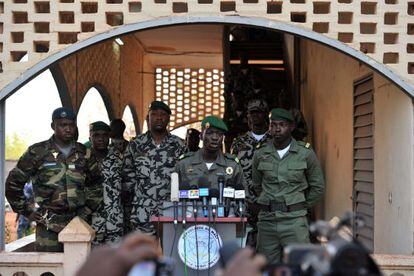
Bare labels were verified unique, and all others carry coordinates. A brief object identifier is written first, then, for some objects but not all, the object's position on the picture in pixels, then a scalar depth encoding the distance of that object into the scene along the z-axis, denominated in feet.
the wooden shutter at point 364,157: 25.46
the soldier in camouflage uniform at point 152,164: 23.06
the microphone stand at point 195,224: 17.98
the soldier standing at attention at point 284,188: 20.72
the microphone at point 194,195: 18.25
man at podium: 20.40
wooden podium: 17.97
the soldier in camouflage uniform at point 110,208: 24.03
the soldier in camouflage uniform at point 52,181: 20.99
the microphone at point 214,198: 18.13
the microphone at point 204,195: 18.22
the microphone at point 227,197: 18.48
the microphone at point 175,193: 17.99
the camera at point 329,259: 8.73
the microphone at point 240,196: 18.56
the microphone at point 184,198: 18.06
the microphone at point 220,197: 18.24
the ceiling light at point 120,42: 47.10
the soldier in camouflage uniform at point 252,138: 25.75
